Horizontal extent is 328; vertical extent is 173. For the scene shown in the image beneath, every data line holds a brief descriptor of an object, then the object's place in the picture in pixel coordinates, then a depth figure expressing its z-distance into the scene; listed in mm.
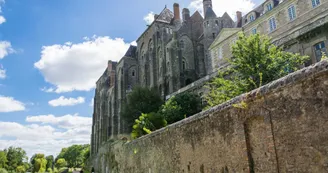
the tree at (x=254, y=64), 16797
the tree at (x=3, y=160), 79250
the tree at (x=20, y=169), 84256
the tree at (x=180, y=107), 28500
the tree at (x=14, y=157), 86131
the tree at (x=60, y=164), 102738
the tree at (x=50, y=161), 113562
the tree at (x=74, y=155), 118312
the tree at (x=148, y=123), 21672
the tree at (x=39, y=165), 81200
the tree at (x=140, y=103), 38000
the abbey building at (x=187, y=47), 23861
